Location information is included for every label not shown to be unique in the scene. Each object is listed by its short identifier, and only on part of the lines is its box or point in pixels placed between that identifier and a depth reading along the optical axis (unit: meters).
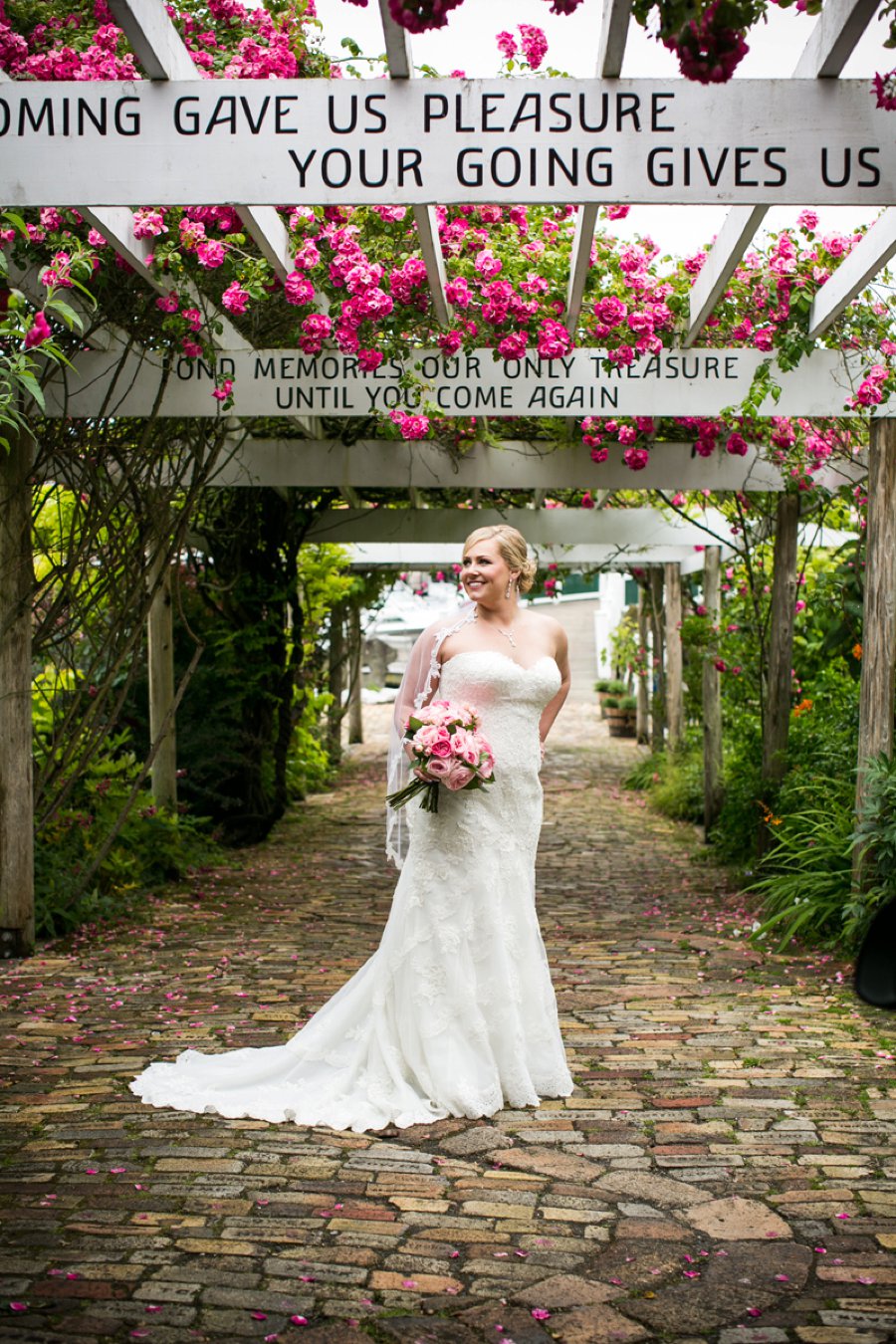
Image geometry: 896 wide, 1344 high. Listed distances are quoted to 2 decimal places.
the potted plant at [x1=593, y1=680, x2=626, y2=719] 26.06
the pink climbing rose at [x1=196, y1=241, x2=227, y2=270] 6.24
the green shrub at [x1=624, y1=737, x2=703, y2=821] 14.00
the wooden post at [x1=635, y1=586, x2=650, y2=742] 20.23
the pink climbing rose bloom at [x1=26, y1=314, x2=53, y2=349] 5.14
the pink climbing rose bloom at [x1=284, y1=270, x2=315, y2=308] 6.66
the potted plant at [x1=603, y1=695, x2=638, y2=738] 23.64
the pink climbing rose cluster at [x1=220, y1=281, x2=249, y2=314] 6.52
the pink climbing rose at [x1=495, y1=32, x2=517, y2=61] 6.91
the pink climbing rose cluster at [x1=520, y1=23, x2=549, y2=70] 6.87
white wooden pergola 4.08
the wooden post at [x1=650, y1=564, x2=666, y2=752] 18.09
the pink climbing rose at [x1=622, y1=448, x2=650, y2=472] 9.46
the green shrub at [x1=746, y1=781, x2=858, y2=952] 7.85
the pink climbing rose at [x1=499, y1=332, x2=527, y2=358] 7.25
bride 5.04
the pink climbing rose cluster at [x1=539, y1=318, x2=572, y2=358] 7.22
